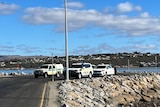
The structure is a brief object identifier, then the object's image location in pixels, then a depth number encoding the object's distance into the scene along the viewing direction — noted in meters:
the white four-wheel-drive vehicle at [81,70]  47.50
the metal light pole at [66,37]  35.97
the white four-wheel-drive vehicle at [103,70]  53.06
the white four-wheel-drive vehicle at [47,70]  51.66
